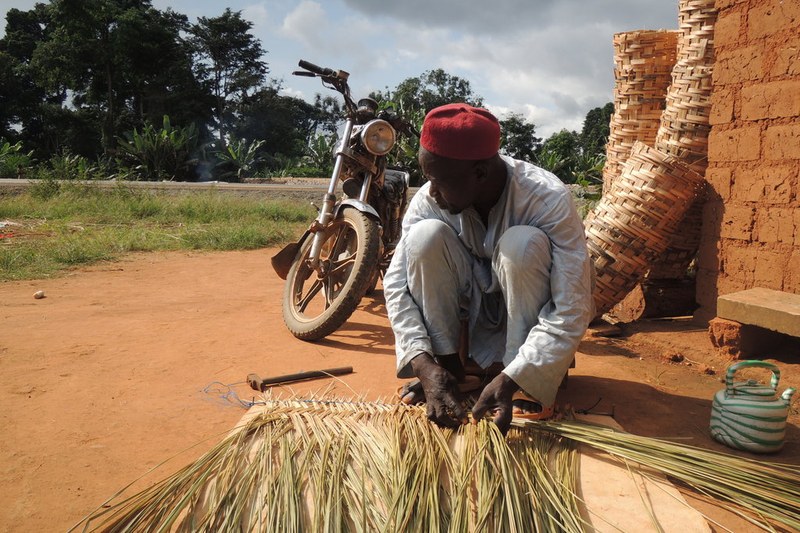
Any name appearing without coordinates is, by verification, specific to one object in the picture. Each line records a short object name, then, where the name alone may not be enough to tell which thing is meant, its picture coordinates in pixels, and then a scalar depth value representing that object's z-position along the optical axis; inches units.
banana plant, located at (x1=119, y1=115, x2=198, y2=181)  557.0
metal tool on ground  98.6
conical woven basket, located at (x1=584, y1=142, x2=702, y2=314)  125.6
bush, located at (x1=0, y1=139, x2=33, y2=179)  494.9
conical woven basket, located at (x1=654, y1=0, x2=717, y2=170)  130.6
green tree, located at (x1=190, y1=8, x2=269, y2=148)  1109.1
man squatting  72.8
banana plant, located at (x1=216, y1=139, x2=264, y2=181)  636.1
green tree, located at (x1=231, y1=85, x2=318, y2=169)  1093.1
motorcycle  129.7
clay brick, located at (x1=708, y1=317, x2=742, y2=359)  112.9
